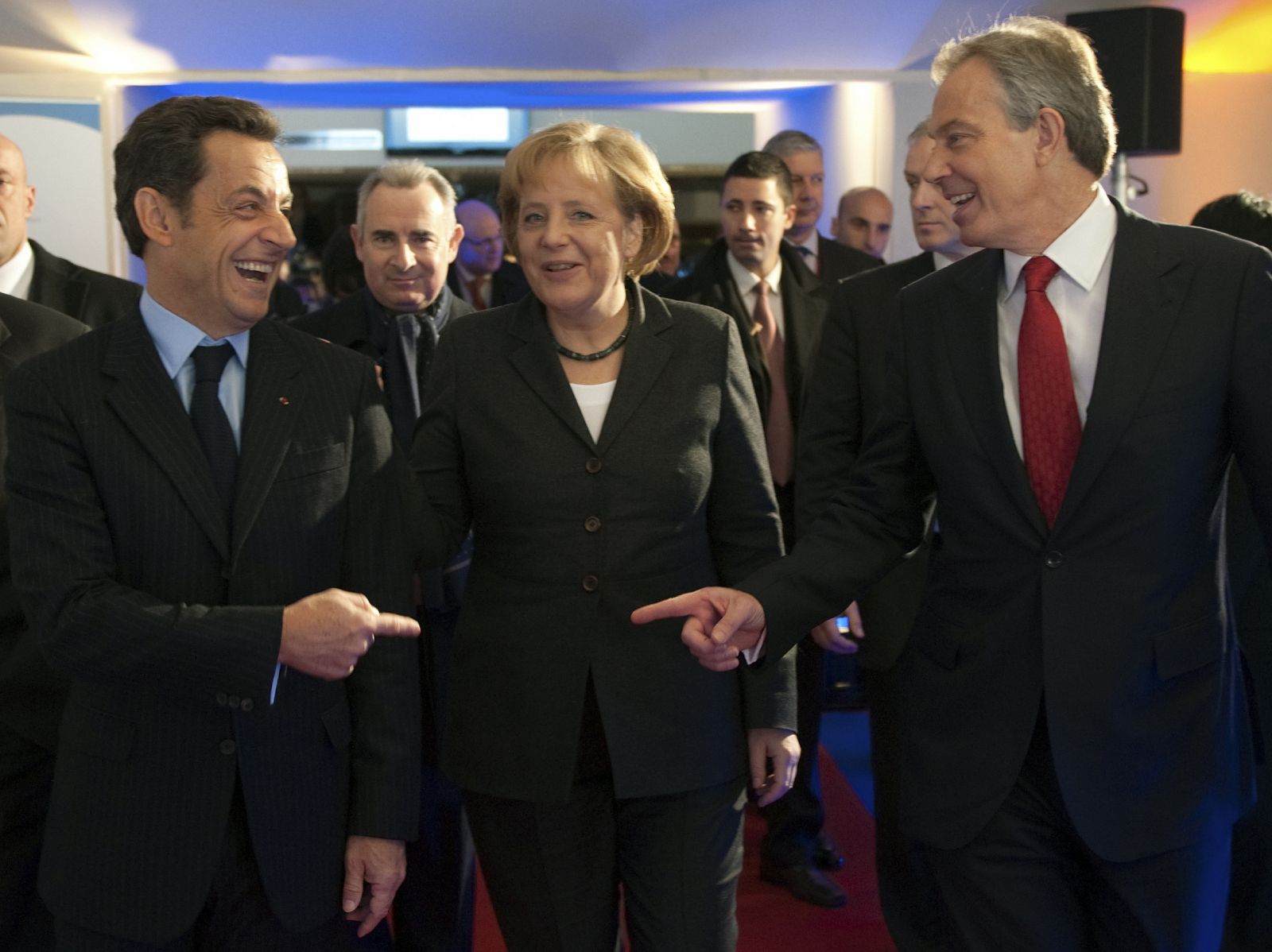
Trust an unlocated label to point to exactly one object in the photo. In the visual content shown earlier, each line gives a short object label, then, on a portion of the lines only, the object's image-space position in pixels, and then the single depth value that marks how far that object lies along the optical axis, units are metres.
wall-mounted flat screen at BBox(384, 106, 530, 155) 15.09
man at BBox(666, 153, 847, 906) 3.97
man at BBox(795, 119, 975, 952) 3.17
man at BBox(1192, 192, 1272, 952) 2.89
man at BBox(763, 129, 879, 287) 4.88
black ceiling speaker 6.47
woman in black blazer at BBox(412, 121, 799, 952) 2.30
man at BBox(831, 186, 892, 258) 5.86
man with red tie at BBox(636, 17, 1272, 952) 1.93
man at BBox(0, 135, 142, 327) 3.76
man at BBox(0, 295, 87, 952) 2.50
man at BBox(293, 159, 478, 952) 3.15
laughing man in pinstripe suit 1.83
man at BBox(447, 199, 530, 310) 6.55
